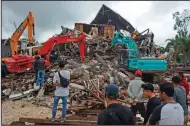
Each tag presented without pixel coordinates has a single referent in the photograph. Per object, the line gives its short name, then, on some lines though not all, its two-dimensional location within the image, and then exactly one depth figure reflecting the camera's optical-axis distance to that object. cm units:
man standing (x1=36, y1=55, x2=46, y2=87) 1230
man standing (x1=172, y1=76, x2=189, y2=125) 557
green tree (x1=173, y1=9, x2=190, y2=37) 4834
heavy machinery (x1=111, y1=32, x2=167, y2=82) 1434
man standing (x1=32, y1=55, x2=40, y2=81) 1247
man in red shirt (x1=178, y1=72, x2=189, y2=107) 727
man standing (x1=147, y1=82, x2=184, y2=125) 385
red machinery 1441
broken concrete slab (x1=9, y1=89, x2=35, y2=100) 1173
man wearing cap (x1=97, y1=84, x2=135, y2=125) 359
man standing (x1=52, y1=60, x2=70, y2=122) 737
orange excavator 1441
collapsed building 968
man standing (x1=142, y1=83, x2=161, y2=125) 503
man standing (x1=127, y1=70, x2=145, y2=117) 684
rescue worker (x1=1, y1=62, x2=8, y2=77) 1484
